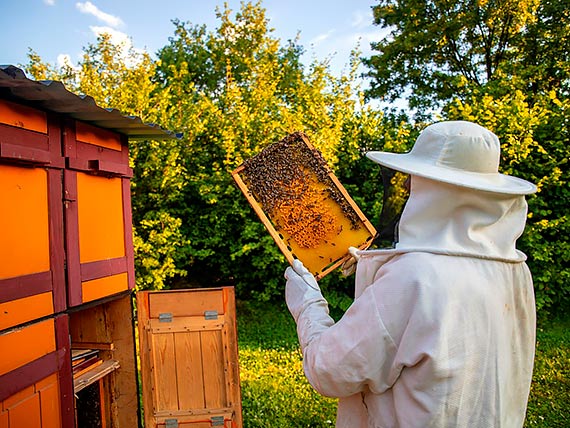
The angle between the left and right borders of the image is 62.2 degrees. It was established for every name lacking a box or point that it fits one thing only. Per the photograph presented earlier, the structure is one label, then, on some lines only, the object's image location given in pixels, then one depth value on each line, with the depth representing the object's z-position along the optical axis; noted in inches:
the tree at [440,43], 469.4
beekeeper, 56.1
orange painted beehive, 93.1
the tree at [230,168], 282.4
